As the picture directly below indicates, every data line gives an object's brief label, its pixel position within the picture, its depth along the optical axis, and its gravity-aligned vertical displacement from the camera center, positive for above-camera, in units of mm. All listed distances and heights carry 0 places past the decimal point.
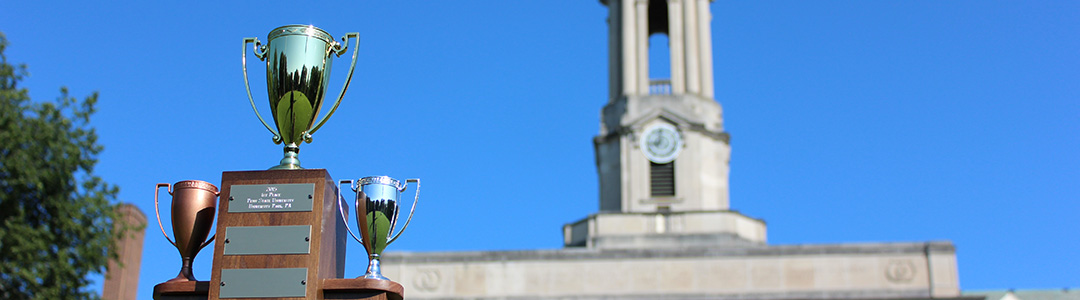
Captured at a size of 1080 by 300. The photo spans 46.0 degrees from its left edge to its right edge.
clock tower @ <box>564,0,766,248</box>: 45688 +11004
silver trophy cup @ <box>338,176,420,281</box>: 10586 +2011
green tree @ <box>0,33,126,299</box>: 25188 +5190
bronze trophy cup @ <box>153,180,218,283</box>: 10352 +1916
